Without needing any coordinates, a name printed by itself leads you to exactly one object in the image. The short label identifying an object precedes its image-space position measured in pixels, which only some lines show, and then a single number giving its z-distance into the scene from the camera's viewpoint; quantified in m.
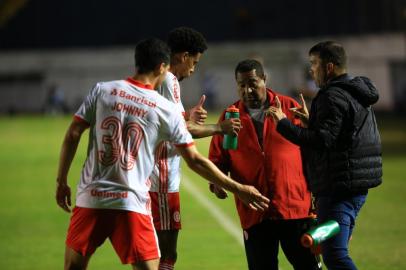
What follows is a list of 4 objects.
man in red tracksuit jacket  15.18
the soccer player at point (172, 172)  15.45
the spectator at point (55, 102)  111.87
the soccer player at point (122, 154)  12.98
